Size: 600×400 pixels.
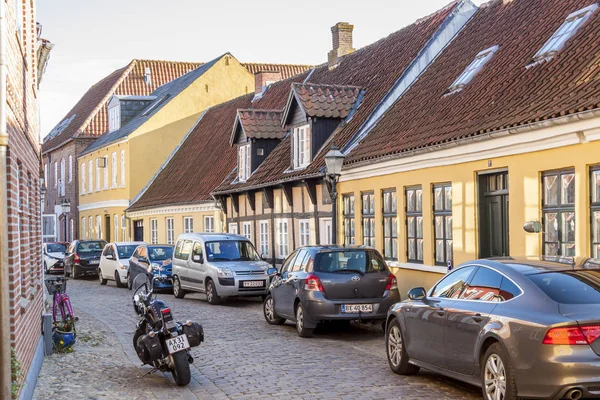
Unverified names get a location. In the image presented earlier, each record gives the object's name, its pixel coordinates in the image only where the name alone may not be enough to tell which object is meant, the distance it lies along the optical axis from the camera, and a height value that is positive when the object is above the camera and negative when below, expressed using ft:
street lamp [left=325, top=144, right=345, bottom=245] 63.31 +3.61
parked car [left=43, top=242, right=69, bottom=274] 128.33 -4.45
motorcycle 33.73 -4.54
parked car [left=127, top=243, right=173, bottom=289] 83.71 -3.67
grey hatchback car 46.70 -3.59
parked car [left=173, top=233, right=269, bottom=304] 69.26 -3.65
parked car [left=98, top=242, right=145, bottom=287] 94.02 -4.16
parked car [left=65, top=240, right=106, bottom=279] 113.60 -4.37
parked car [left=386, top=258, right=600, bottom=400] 24.45 -3.34
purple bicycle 44.55 -4.06
